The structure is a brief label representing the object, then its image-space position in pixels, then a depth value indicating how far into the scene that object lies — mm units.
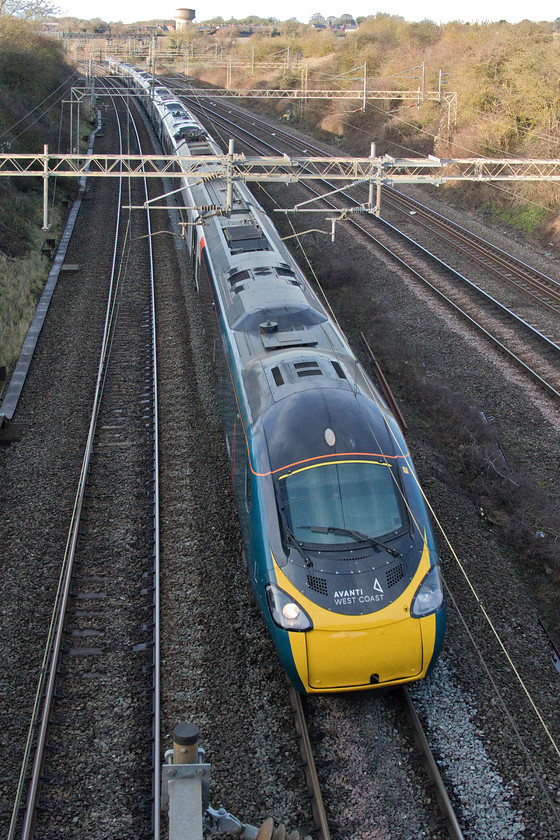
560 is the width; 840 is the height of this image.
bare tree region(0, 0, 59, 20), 43750
